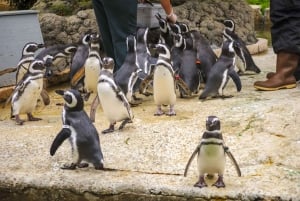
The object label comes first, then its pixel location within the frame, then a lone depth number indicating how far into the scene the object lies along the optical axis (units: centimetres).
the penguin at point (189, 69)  718
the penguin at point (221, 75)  696
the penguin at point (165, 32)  817
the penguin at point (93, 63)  701
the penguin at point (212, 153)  429
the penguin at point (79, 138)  471
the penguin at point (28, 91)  631
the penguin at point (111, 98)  566
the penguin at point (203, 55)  771
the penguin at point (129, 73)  649
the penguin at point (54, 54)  753
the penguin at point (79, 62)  722
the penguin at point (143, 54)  711
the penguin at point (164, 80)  628
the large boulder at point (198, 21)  938
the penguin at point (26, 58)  710
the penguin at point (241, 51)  831
